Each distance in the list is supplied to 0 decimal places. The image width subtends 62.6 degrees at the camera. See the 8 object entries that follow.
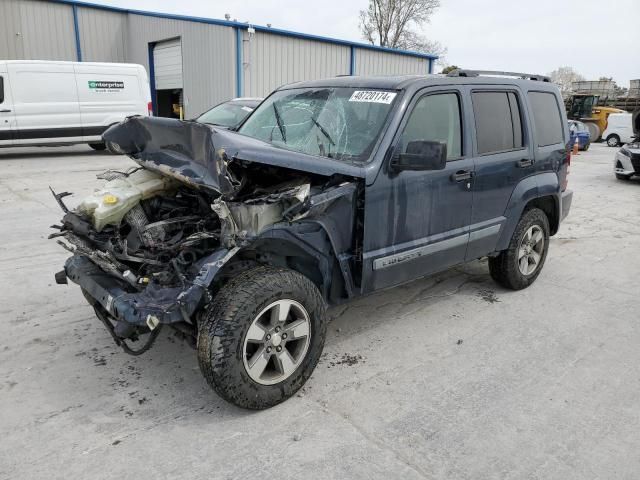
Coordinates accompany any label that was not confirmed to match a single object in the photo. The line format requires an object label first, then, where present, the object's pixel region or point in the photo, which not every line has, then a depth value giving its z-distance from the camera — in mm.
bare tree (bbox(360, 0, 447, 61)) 42094
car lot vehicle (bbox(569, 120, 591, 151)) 21859
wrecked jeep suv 2889
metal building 17875
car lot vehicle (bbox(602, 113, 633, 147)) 25938
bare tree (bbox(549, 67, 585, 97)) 74681
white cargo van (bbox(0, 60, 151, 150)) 13445
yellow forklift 27500
